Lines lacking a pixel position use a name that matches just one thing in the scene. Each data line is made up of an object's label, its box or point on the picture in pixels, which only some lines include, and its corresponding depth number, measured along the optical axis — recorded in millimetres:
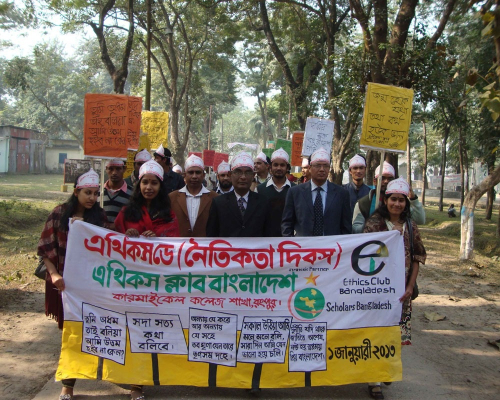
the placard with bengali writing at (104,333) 4371
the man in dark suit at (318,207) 4980
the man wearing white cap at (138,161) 7311
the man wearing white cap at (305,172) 8065
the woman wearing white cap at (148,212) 4617
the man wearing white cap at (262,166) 7957
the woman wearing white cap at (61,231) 4410
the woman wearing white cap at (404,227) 4641
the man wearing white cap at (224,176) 7324
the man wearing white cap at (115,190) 5902
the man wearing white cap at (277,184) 5859
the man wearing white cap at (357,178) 6582
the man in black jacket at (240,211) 4828
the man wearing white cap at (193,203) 5477
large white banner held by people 4355
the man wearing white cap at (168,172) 7387
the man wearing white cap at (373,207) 5180
